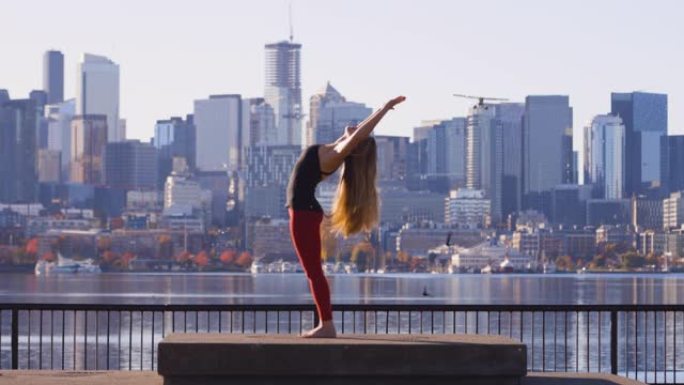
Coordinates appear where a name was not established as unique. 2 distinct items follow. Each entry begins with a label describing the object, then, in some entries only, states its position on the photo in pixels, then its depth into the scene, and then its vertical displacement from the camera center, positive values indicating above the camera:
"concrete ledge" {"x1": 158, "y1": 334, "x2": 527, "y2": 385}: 14.67 -0.91
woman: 15.41 +0.28
